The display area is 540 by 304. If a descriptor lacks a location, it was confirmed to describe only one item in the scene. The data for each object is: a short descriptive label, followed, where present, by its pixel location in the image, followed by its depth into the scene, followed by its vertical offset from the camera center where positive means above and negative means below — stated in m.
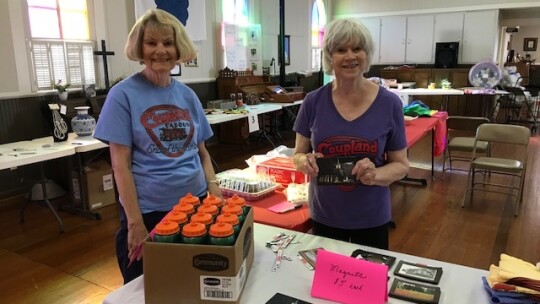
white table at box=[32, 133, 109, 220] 3.65 -0.66
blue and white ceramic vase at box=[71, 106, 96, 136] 3.98 -0.48
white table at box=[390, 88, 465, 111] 7.60 -0.46
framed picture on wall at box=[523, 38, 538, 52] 13.81 +0.66
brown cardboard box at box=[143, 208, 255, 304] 1.04 -0.50
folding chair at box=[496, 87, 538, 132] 8.61 -0.93
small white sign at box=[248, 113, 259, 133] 5.49 -0.68
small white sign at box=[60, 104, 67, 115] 3.96 -0.35
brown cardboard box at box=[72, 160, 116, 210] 4.03 -1.10
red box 2.52 -0.62
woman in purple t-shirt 1.48 -0.27
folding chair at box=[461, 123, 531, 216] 3.92 -0.88
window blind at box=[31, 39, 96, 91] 4.47 +0.09
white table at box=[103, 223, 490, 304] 1.17 -0.63
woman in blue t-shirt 1.44 -0.22
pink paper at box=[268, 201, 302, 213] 2.08 -0.69
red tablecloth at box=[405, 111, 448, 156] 3.89 -0.59
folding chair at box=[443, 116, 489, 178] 4.69 -0.85
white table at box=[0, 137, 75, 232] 3.14 -0.64
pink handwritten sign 1.13 -0.57
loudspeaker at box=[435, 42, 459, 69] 10.03 +0.28
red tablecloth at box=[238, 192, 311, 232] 1.89 -0.69
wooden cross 4.96 +0.19
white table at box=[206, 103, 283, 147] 5.15 -0.58
